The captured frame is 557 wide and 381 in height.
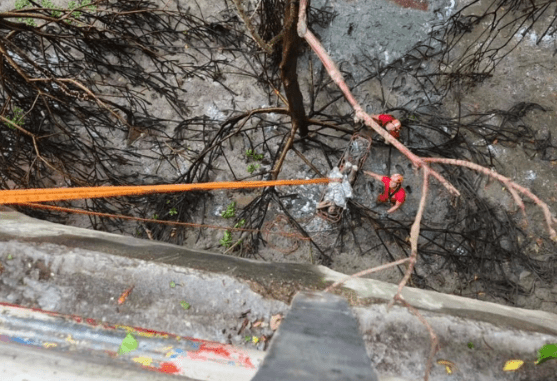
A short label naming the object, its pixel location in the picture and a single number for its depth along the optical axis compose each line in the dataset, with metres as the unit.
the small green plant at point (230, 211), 12.46
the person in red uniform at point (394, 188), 10.04
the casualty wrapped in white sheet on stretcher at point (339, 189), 10.89
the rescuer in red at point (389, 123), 10.16
